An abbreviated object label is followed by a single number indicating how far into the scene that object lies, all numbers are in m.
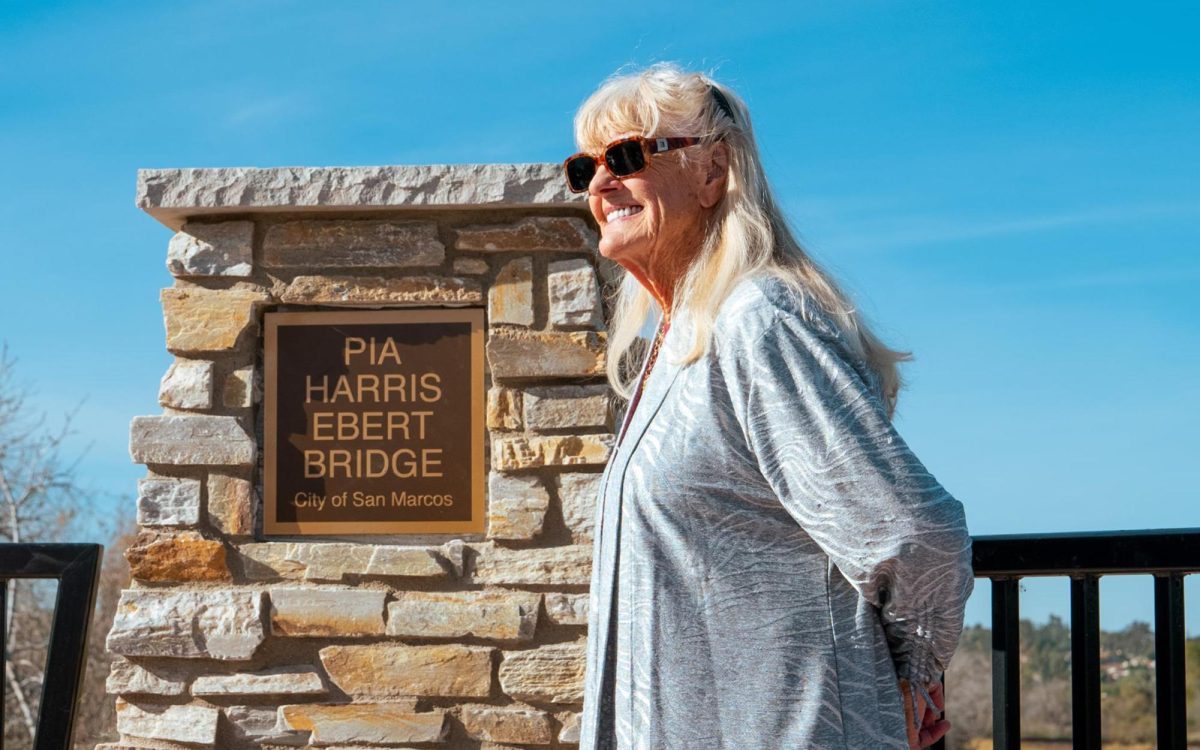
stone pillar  3.21
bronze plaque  3.32
